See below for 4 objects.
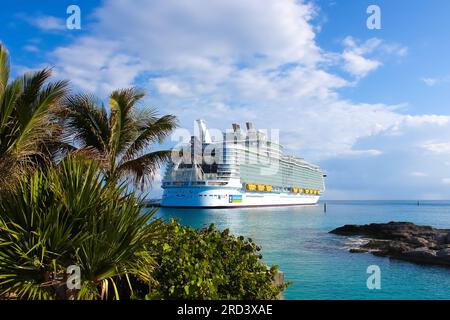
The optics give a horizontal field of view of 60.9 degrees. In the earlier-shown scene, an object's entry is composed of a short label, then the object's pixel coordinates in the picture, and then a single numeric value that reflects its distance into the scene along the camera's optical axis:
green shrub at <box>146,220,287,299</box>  5.24
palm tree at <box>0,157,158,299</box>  4.94
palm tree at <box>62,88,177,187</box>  11.50
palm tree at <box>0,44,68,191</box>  7.01
